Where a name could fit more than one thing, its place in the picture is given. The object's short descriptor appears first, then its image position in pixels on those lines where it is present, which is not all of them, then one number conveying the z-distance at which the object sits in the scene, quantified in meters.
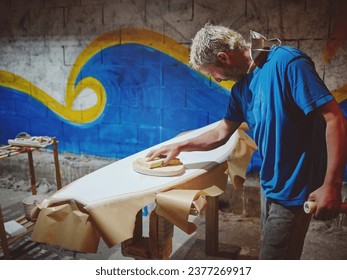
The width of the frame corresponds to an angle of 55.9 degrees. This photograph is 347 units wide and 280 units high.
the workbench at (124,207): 1.57
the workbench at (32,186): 2.75
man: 1.36
